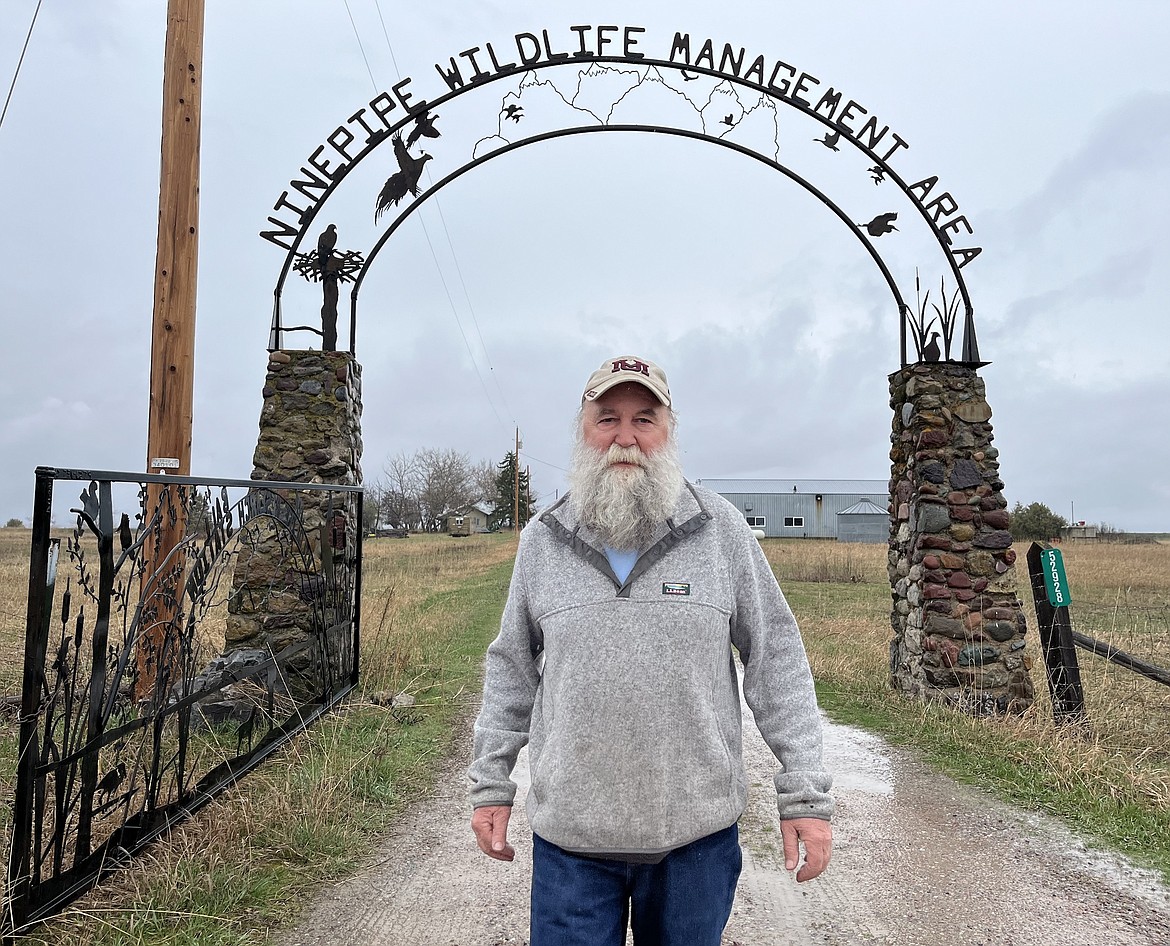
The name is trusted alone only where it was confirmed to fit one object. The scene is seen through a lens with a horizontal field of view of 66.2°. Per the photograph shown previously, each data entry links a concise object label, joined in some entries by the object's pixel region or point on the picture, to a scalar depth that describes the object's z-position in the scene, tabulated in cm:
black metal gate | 302
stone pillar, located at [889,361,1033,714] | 677
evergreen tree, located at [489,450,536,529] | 6819
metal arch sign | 707
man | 184
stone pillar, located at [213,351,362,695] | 650
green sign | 600
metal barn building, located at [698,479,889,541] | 5491
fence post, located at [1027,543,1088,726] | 595
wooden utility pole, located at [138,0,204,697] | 615
